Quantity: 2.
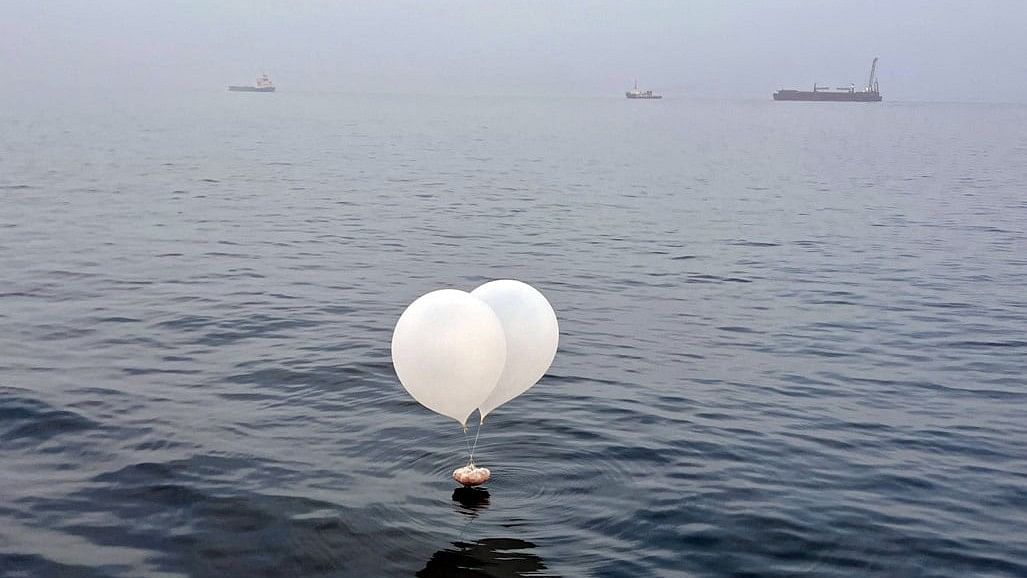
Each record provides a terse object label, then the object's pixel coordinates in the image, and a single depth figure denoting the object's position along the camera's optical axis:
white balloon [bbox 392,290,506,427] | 9.23
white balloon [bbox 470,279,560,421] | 9.96
